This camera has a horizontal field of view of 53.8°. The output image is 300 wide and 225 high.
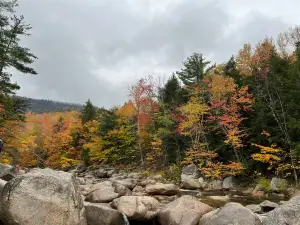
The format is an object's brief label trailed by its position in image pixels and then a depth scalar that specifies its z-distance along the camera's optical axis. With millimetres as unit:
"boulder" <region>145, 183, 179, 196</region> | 18328
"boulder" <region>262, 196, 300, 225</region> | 8246
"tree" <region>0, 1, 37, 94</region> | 23419
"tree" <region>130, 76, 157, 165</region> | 40281
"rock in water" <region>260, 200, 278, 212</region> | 14532
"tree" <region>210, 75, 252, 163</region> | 27047
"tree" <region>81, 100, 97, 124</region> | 52625
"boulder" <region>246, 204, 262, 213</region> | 14497
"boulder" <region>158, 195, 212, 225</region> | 10867
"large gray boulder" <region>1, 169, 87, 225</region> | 8281
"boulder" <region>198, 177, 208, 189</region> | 26181
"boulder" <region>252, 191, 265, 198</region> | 21416
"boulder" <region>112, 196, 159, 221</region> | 11500
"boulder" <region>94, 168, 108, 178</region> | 39406
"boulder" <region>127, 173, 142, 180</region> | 34662
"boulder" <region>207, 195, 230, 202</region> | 18827
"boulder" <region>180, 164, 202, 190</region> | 26141
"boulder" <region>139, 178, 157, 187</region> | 28178
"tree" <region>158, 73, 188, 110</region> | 40281
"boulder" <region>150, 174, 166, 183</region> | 31617
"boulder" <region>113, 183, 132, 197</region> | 14883
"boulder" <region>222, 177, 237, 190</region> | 25772
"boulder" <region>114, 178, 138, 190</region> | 28978
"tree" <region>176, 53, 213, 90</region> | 39875
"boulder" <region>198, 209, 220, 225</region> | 10458
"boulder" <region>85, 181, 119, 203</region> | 13797
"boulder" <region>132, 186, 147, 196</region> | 20602
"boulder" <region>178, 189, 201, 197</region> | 22073
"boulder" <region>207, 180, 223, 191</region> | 25675
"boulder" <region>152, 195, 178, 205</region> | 16719
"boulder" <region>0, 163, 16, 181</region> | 12812
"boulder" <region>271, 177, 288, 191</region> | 21766
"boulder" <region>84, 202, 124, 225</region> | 10445
